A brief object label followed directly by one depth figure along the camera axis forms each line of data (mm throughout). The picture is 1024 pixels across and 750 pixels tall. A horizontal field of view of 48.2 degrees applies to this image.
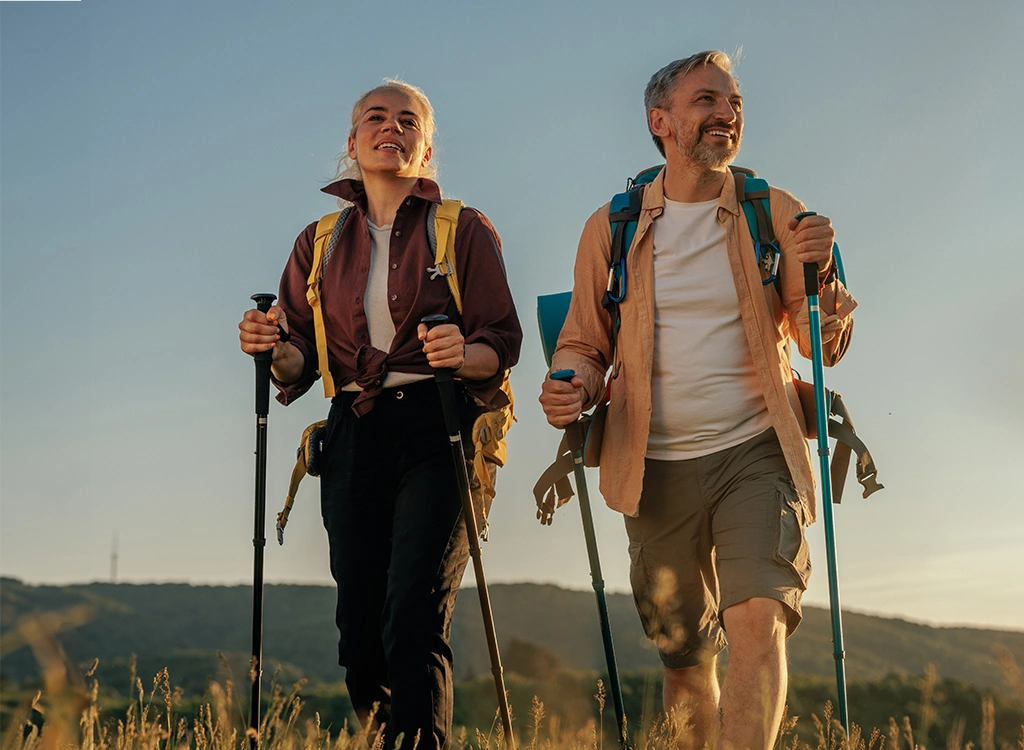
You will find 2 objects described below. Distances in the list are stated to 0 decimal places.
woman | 4352
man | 4488
